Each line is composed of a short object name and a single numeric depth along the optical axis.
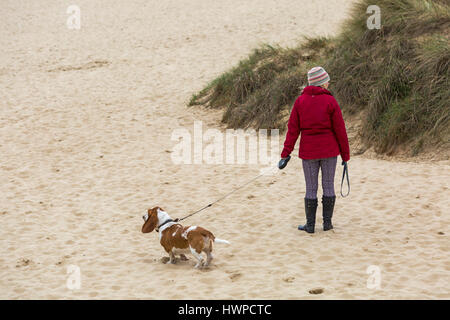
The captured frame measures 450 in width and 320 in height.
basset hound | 11.12
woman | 12.37
